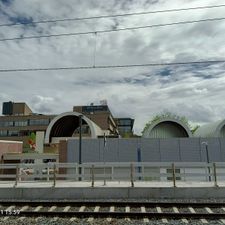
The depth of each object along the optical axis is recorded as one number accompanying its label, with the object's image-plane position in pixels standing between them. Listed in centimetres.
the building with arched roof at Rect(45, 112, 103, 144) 4419
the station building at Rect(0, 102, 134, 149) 10322
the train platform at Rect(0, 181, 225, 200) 1388
